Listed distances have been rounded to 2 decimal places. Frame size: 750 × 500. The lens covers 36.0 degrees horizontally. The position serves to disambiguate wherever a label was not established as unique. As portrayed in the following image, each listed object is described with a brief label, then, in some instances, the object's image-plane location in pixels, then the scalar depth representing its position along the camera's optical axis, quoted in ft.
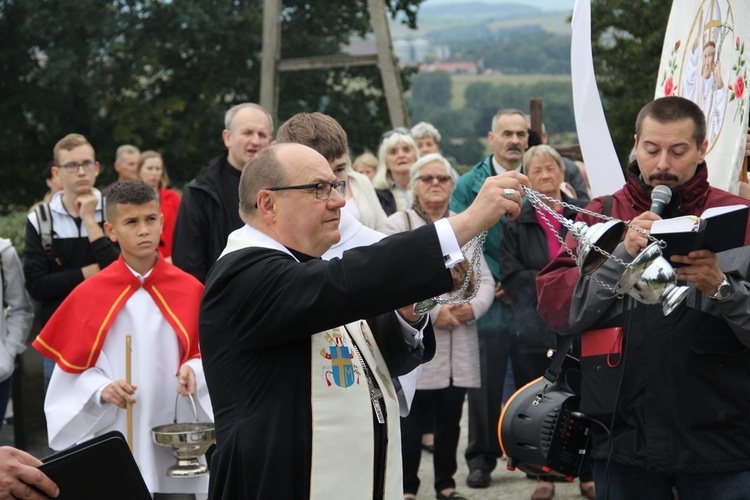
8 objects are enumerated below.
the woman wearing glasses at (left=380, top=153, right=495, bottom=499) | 23.24
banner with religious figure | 14.92
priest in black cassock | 10.10
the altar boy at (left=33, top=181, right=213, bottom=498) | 17.54
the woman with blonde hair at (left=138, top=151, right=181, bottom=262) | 31.99
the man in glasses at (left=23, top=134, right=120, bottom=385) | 24.06
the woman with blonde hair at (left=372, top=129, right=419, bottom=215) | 29.19
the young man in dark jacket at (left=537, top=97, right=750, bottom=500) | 12.64
